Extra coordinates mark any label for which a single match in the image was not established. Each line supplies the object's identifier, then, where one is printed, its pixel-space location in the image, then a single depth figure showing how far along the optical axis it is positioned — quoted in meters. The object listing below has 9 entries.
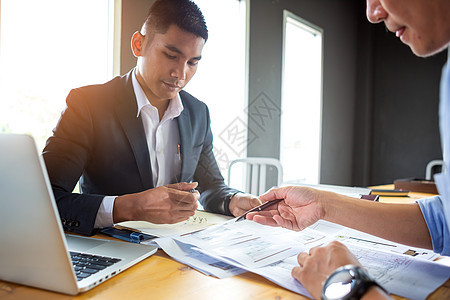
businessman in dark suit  1.00
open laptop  0.51
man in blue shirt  0.57
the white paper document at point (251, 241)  0.76
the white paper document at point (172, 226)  0.96
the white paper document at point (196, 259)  0.71
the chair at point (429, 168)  3.06
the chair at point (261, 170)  2.15
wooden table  0.60
